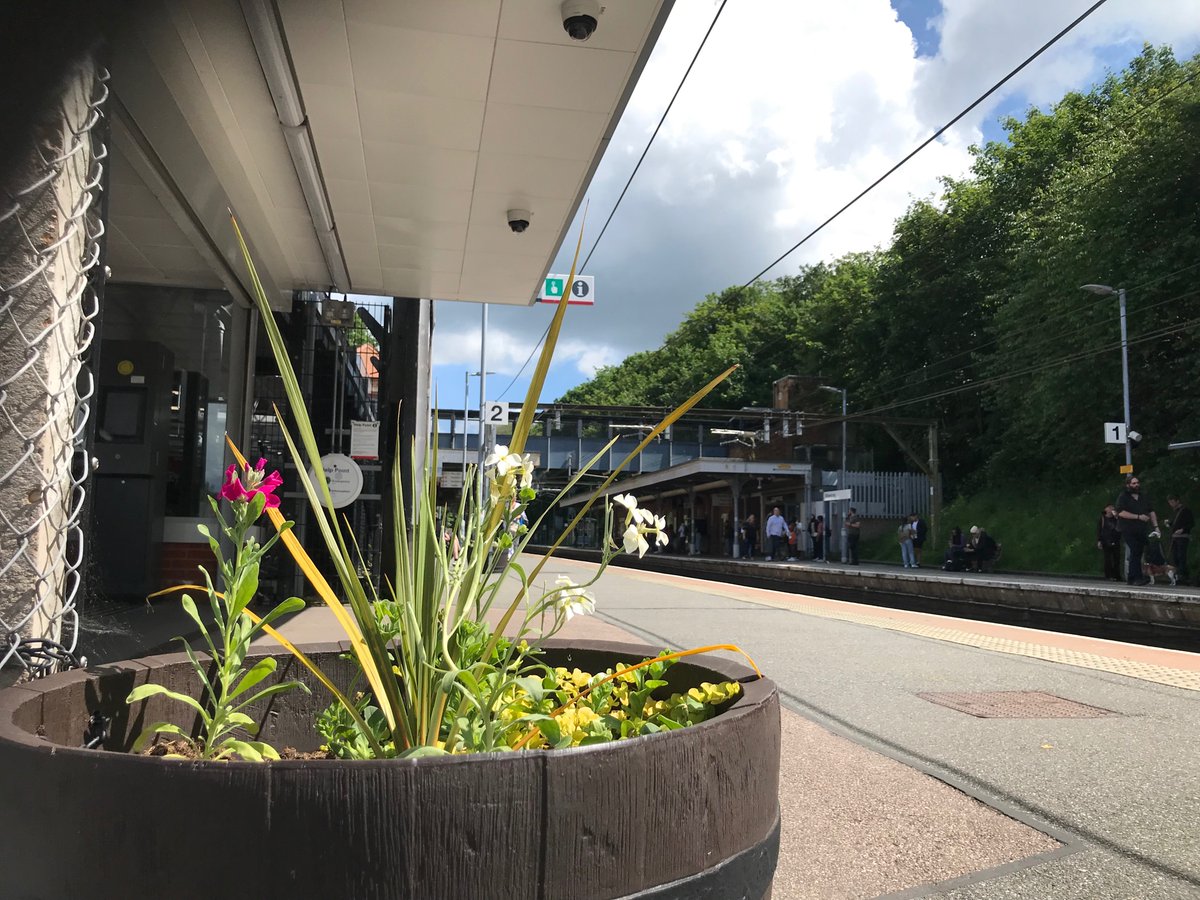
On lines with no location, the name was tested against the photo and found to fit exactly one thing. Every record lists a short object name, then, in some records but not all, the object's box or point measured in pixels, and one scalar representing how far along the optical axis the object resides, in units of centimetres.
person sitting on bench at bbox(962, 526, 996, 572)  2469
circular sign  841
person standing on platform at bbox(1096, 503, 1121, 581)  1808
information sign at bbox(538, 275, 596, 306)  1241
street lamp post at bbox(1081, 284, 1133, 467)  2243
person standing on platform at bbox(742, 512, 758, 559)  3503
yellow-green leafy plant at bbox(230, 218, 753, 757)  166
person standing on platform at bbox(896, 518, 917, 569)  2636
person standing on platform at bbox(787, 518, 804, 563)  3550
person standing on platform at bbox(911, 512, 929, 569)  2831
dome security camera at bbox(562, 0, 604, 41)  383
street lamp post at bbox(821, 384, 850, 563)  2961
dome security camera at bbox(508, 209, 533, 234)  632
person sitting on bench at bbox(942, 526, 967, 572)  2428
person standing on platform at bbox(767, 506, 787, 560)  2970
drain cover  480
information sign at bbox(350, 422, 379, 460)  916
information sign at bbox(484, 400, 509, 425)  2088
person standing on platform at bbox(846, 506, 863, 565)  2783
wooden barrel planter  120
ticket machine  732
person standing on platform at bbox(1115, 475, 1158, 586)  1485
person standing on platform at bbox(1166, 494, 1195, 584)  1616
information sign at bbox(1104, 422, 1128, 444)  2156
